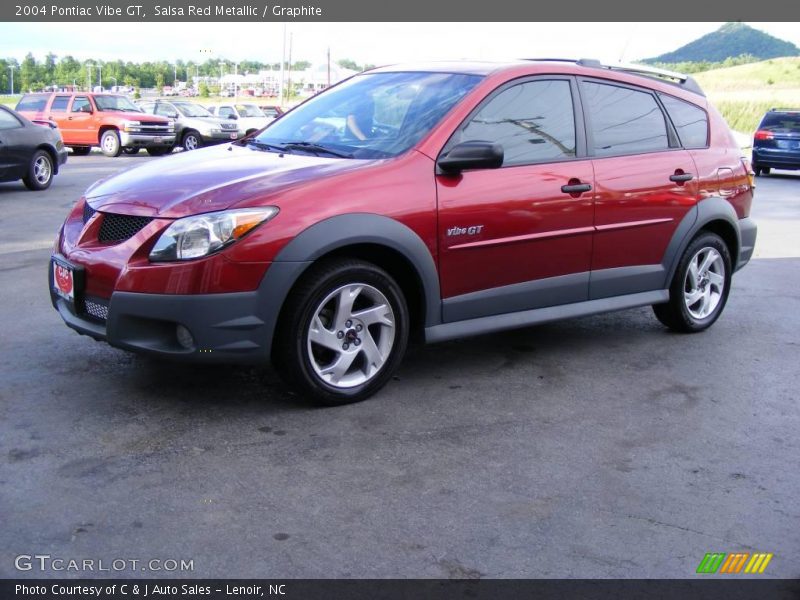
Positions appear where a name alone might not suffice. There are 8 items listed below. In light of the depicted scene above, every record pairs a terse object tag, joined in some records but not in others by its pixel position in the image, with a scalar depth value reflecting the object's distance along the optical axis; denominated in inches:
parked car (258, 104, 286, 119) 1485.0
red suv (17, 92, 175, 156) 1000.9
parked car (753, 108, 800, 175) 863.7
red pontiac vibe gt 176.1
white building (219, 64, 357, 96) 4279.8
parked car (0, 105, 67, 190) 564.7
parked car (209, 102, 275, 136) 1250.6
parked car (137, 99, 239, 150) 1117.7
